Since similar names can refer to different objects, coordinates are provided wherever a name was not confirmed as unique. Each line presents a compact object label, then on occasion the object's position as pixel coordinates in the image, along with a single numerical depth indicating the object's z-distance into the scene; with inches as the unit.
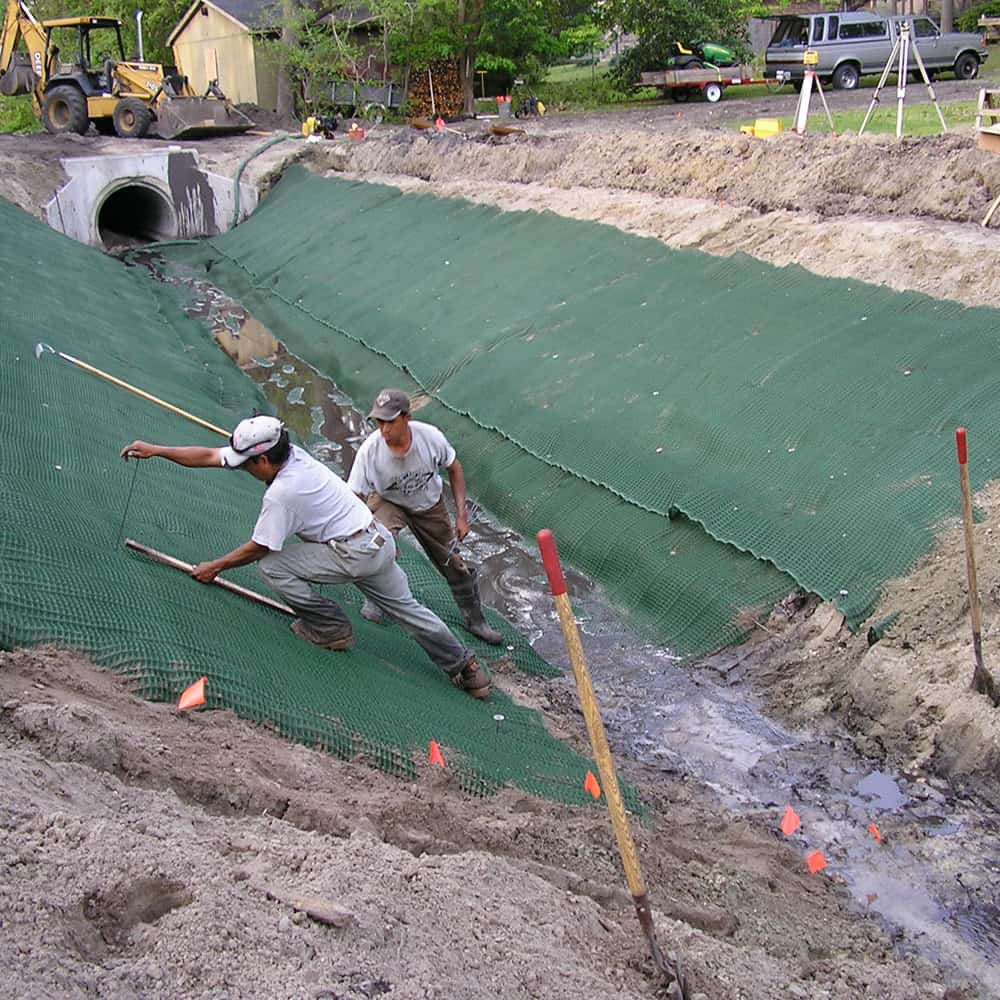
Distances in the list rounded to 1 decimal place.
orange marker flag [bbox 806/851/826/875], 231.9
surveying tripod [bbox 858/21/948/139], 586.9
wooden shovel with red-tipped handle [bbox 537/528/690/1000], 150.6
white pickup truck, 1167.0
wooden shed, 1470.2
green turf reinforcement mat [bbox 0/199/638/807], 215.3
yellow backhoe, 1075.9
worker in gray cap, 261.4
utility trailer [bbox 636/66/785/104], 1290.6
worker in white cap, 227.3
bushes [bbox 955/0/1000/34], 1412.4
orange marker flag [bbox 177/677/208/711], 207.9
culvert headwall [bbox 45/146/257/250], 960.9
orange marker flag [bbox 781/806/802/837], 246.8
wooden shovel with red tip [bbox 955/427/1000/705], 243.6
